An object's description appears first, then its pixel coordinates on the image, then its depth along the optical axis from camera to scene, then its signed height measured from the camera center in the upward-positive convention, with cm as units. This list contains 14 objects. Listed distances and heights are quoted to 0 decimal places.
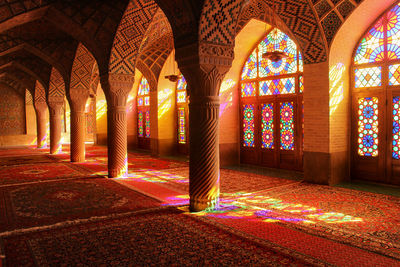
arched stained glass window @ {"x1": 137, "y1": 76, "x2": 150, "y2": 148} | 1547 +98
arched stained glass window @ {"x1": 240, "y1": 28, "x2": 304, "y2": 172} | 855 +73
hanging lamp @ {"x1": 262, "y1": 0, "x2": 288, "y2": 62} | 682 +159
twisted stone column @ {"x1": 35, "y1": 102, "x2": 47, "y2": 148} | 1678 +75
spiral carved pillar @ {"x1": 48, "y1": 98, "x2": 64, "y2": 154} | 1359 +52
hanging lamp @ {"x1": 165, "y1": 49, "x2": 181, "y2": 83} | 1021 +174
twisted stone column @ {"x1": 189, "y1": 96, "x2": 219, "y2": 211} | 484 -28
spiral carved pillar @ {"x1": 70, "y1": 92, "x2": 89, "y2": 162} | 1105 +41
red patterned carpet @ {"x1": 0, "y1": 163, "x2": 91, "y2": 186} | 818 -100
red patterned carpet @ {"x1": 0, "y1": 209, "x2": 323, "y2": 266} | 323 -121
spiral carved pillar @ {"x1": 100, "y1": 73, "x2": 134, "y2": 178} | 786 +42
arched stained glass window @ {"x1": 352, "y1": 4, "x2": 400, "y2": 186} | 670 +63
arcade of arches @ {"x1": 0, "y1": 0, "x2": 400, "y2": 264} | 489 +128
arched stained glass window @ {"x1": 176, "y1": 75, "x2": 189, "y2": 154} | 1292 +73
